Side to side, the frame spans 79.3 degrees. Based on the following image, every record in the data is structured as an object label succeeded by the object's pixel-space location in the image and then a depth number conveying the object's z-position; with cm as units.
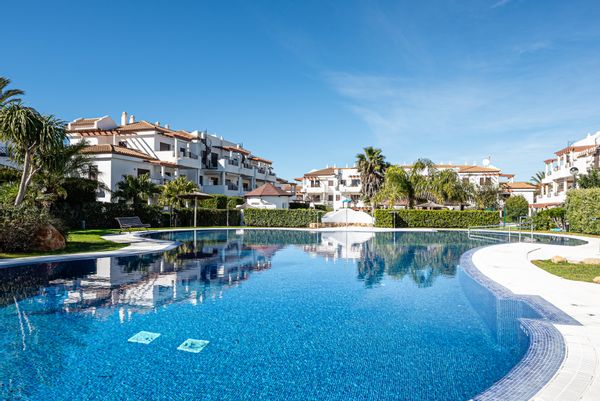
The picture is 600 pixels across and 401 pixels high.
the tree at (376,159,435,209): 3969
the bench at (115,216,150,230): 2466
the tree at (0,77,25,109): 1941
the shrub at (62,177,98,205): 2660
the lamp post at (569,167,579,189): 3642
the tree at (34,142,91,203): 1847
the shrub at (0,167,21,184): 2389
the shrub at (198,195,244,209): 3853
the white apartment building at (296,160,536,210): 6619
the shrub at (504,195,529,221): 4973
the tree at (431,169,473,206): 4072
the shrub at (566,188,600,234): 2667
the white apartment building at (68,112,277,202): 3369
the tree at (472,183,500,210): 5044
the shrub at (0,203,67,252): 1434
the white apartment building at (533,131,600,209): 3747
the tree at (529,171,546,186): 7050
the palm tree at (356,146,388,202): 4653
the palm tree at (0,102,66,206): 1558
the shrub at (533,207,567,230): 3172
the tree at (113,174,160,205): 3045
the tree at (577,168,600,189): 3180
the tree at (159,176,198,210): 3347
